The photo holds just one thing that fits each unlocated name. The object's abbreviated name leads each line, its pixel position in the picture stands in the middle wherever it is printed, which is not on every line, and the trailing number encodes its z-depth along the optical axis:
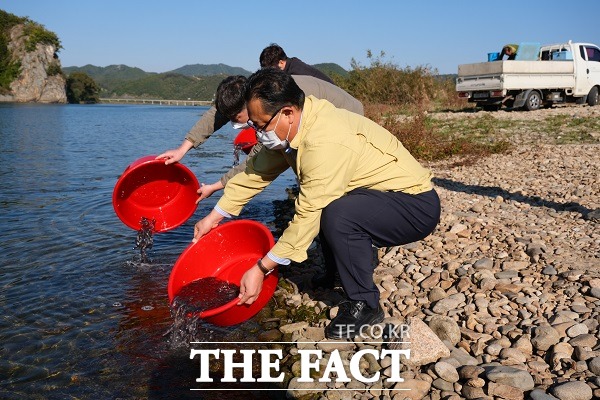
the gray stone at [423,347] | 2.96
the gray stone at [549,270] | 3.81
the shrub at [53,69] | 89.94
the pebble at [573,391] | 2.46
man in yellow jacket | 2.66
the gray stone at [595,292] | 3.40
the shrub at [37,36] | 89.94
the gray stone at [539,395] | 2.47
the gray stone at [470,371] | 2.74
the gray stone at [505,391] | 2.55
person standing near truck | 18.11
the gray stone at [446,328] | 3.15
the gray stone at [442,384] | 2.73
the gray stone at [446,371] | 2.79
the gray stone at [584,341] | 2.89
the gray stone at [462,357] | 2.91
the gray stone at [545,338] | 2.95
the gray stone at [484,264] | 4.07
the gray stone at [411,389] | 2.71
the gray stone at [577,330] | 3.01
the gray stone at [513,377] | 2.60
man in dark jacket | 4.46
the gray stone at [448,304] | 3.53
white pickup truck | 16.17
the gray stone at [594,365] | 2.64
